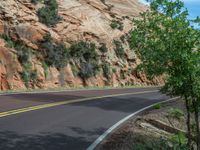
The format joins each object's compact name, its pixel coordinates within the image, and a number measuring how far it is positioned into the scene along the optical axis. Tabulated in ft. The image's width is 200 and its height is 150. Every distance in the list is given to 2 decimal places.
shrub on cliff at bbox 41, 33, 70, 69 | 112.88
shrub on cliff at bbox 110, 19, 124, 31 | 162.71
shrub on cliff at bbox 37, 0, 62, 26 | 123.13
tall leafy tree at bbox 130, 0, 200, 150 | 31.30
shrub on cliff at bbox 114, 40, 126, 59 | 156.56
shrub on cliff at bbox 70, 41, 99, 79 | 126.21
